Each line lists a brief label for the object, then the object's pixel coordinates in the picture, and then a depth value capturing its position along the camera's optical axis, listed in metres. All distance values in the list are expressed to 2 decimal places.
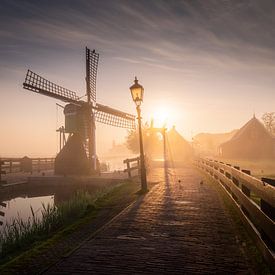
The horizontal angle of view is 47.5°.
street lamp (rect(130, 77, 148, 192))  13.62
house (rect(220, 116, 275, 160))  55.22
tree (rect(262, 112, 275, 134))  89.81
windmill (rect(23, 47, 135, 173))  27.61
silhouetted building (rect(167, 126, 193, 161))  65.50
